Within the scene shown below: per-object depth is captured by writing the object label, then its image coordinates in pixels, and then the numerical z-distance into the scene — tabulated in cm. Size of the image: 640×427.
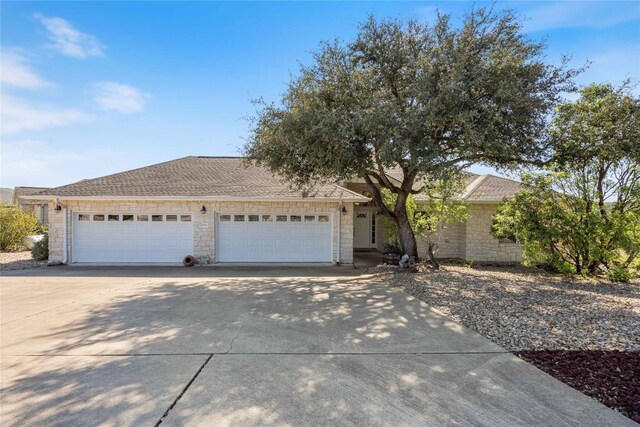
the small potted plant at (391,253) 1280
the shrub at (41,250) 1363
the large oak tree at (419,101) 786
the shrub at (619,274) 961
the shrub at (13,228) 1659
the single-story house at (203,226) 1300
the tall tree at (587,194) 893
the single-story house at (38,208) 2530
